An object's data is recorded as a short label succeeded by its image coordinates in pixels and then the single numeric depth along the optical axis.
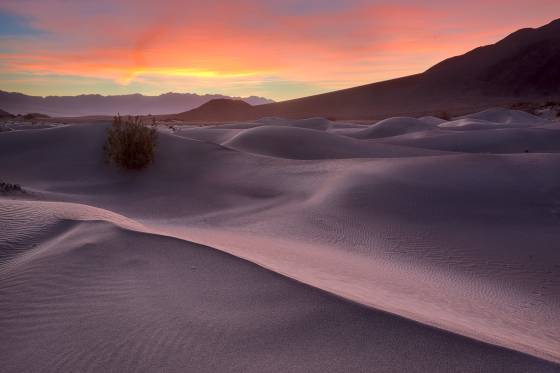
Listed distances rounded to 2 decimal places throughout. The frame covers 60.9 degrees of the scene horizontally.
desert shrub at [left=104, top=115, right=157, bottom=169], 10.16
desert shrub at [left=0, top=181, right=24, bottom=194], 6.87
